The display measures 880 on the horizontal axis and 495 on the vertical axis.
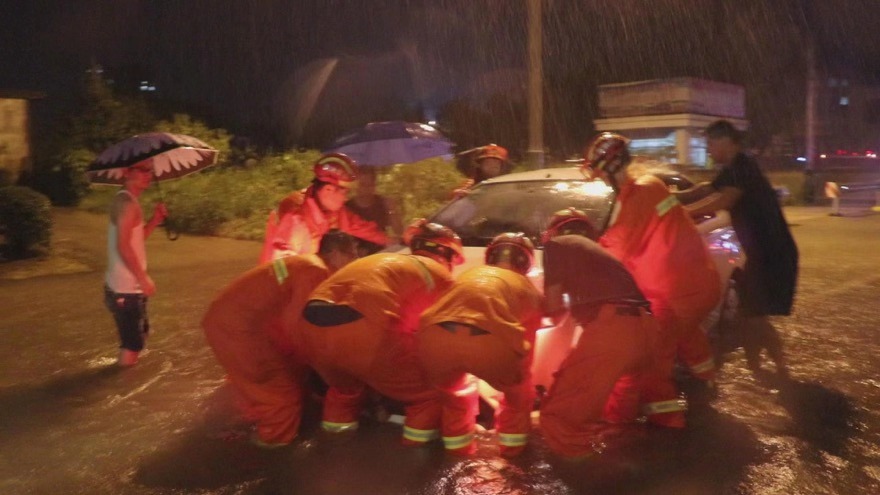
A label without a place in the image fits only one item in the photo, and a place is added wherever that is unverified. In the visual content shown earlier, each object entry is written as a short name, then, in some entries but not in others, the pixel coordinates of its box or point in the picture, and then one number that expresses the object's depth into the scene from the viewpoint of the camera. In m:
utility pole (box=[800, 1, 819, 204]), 25.33
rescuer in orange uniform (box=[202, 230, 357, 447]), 4.55
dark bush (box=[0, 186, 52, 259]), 11.77
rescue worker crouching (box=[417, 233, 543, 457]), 3.96
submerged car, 6.06
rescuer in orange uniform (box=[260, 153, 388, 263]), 5.57
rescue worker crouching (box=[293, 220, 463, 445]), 4.16
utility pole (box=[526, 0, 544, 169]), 10.76
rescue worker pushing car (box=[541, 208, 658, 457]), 4.22
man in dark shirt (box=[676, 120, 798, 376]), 5.86
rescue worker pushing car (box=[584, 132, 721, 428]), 4.71
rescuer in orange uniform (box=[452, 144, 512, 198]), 8.28
